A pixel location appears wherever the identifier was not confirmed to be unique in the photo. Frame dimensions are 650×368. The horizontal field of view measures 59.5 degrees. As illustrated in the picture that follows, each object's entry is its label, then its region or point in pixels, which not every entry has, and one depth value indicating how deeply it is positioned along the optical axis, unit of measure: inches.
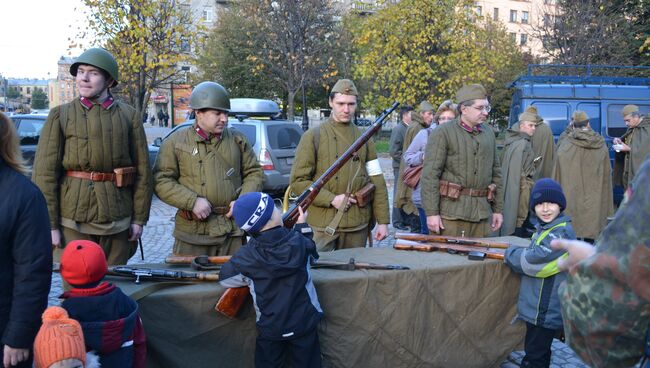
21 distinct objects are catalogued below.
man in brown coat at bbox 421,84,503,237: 188.5
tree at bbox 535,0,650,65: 737.0
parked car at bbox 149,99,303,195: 434.3
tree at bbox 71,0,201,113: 553.0
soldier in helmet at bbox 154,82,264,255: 160.7
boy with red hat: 98.8
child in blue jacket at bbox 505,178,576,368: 143.6
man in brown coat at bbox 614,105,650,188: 327.3
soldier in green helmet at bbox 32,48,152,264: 144.4
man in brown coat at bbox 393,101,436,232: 337.3
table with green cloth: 124.7
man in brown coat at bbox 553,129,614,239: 285.0
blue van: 456.4
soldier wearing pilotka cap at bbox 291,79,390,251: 176.4
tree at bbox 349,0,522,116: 674.8
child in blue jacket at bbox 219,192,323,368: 118.9
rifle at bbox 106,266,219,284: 127.3
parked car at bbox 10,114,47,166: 421.1
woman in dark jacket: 93.4
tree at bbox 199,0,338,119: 918.4
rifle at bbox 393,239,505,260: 157.8
